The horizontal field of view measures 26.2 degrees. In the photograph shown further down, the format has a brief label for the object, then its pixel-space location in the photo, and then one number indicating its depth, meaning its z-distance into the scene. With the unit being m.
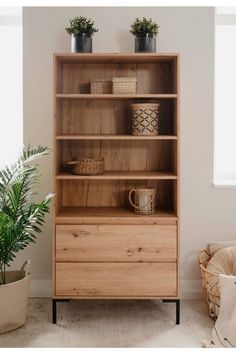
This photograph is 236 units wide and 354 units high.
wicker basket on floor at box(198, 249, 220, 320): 3.18
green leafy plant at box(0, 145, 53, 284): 2.99
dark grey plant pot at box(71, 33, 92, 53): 3.24
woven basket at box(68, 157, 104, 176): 3.26
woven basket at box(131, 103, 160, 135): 3.27
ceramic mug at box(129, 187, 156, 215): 3.29
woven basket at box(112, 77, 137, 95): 3.23
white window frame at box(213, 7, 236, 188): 3.65
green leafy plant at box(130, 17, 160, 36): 3.25
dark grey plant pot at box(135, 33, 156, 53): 3.24
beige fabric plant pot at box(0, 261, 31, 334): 3.03
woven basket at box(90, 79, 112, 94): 3.30
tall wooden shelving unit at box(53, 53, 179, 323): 3.18
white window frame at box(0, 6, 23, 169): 3.75
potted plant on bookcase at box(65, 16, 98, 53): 3.24
